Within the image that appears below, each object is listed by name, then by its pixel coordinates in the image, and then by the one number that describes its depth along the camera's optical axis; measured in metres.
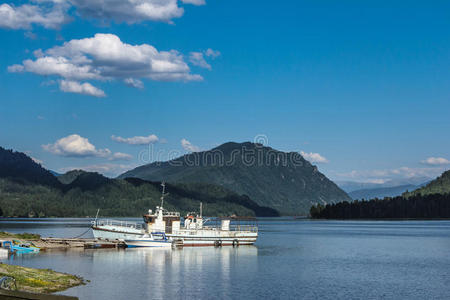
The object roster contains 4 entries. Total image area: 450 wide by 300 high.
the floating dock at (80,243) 100.29
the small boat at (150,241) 101.81
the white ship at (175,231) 103.62
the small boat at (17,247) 84.06
